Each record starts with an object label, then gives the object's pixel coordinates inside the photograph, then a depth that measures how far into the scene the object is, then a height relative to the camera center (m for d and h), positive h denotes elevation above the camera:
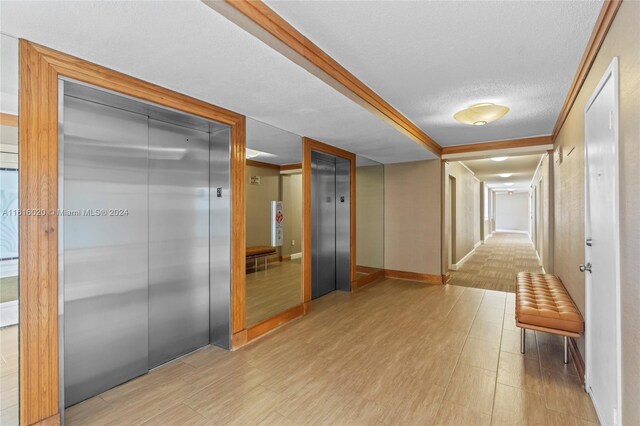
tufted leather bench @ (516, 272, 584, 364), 2.83 -0.96
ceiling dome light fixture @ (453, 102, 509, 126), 3.57 +1.20
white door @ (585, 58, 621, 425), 1.83 -0.25
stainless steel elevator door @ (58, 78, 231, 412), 2.38 -0.06
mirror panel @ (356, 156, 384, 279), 6.39 -0.05
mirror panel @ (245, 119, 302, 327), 3.85 -0.09
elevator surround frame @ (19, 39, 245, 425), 1.95 -0.11
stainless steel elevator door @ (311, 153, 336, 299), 5.15 -0.21
